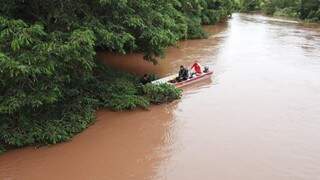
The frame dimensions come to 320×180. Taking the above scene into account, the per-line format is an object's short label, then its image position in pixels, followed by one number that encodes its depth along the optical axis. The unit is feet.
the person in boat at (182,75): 68.02
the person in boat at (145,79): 63.26
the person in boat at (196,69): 72.08
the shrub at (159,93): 58.34
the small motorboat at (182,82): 65.98
